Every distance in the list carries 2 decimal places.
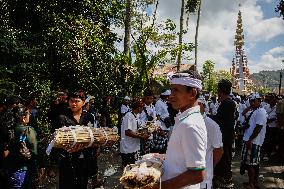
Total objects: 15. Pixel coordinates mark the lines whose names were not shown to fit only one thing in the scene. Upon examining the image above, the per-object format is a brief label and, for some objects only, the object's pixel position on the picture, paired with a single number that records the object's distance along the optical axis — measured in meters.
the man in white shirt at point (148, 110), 5.45
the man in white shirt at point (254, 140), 4.51
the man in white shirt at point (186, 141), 1.51
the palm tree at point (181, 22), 17.59
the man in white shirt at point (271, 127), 7.19
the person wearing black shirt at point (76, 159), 3.01
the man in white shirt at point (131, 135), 4.23
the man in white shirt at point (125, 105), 7.10
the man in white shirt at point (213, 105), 9.20
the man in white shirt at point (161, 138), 4.77
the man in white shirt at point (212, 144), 2.55
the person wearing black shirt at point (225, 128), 3.98
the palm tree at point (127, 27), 10.17
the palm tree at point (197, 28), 23.37
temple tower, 59.37
